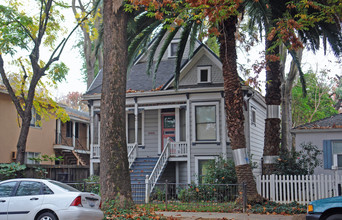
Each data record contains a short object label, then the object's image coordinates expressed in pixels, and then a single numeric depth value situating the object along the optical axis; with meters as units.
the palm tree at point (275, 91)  18.42
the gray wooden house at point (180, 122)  23.14
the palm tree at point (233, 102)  16.06
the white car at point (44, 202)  10.73
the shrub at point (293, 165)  19.34
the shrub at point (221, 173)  19.98
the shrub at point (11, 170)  17.86
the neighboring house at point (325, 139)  22.77
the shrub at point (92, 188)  17.80
